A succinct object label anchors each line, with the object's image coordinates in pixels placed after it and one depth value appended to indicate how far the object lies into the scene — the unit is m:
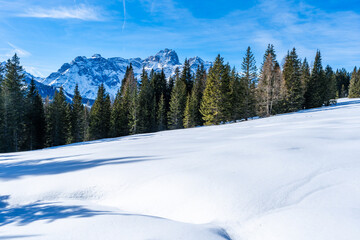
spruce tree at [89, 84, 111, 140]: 36.66
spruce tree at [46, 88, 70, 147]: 35.50
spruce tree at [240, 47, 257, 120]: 32.91
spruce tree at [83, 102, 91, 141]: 48.92
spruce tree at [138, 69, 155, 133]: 37.94
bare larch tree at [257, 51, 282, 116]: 30.25
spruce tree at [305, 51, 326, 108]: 38.38
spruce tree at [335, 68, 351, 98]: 82.81
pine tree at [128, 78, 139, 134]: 35.62
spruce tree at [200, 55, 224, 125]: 26.77
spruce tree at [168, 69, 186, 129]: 39.44
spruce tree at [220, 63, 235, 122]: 27.03
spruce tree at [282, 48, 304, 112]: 32.84
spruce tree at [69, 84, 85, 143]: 39.62
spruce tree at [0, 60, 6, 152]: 23.92
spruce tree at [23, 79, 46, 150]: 30.29
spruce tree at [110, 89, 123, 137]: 36.66
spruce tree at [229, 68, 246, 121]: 32.06
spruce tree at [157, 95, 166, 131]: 41.84
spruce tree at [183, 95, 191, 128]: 35.84
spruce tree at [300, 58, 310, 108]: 36.46
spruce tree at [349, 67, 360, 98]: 55.97
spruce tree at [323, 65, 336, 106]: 39.44
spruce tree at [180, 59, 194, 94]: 48.67
